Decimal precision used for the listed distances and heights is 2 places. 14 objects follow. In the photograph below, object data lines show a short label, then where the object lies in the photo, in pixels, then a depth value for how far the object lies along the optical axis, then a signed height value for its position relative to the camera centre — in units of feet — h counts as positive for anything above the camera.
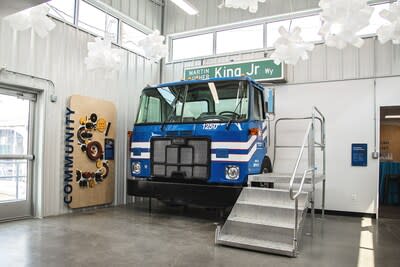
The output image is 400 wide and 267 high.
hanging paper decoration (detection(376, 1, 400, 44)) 12.53 +4.80
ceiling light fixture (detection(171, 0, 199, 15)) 21.02 +9.10
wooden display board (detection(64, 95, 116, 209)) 18.83 -0.50
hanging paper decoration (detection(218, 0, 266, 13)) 12.41 +5.39
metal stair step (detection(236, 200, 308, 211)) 13.29 -2.40
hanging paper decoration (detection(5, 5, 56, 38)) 10.19 +3.90
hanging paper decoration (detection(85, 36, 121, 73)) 15.74 +4.21
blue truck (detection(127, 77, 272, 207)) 16.03 +0.26
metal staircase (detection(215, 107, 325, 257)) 12.15 -2.90
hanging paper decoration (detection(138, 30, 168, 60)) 18.17 +5.50
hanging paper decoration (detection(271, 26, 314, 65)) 14.90 +4.63
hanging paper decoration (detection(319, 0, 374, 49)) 11.83 +4.77
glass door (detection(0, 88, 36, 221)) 16.53 -0.54
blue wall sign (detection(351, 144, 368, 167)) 19.97 -0.39
